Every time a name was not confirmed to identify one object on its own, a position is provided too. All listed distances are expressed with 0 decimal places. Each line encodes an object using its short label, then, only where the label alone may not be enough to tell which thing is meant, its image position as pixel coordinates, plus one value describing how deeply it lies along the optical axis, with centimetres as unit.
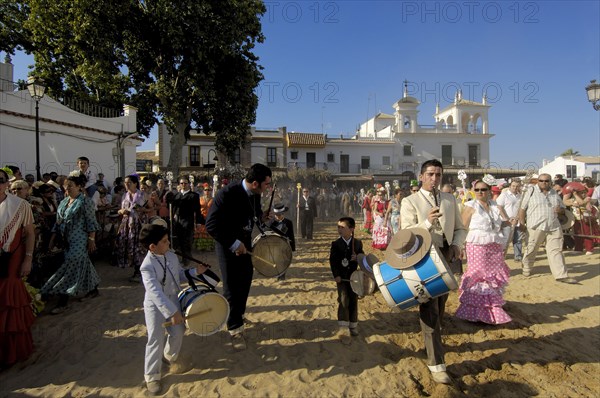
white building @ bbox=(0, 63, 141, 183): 1077
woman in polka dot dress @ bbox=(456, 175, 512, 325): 456
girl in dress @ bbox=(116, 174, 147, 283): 630
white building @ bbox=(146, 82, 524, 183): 3569
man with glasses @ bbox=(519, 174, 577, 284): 657
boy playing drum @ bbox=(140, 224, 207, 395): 302
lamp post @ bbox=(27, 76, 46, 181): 980
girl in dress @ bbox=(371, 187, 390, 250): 1025
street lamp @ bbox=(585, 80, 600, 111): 888
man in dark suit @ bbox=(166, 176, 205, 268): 744
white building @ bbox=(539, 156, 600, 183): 3544
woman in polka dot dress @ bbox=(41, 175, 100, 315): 472
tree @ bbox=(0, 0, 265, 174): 1680
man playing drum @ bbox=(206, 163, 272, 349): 368
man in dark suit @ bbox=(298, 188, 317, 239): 1271
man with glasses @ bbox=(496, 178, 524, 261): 839
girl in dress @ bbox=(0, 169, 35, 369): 338
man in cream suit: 329
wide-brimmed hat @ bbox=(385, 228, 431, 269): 301
